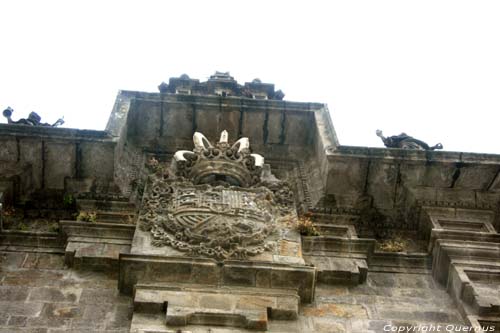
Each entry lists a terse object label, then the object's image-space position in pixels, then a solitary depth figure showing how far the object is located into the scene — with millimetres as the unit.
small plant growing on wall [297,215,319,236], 10492
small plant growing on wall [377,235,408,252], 11031
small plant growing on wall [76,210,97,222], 10625
